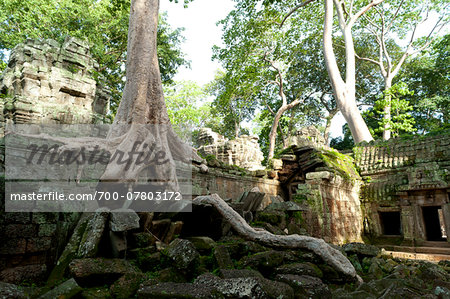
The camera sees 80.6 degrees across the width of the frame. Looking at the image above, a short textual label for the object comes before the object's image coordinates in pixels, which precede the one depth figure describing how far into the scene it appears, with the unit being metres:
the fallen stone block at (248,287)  1.89
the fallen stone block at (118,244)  2.46
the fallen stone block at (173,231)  3.09
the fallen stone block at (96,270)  2.06
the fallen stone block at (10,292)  1.61
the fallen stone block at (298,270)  2.65
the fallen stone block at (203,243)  2.99
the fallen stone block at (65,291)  1.80
